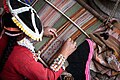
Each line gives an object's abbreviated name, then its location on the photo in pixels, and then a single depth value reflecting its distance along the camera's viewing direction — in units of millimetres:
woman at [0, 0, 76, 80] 2111
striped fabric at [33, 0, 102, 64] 2679
